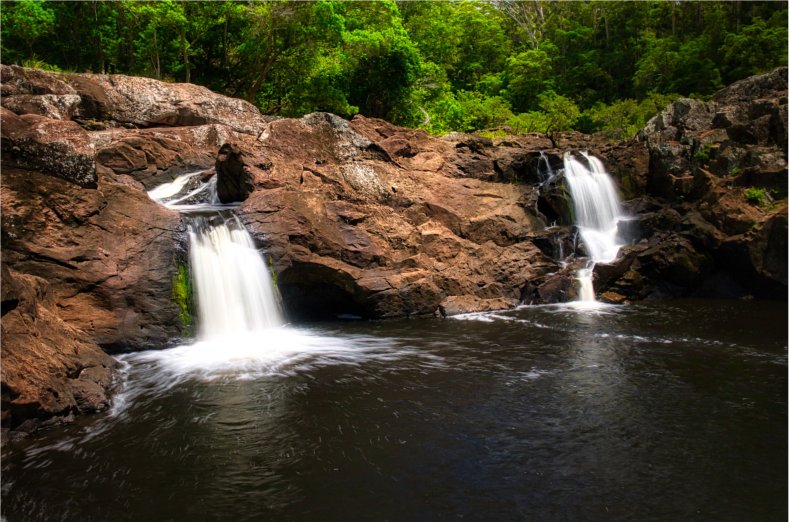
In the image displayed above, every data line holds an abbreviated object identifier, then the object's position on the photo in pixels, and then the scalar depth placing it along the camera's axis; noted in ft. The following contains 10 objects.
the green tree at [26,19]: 75.61
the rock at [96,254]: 29.66
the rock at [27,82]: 45.57
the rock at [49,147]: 30.73
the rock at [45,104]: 41.50
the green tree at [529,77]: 114.01
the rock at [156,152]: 49.14
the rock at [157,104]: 57.41
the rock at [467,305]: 41.34
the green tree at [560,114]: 94.02
